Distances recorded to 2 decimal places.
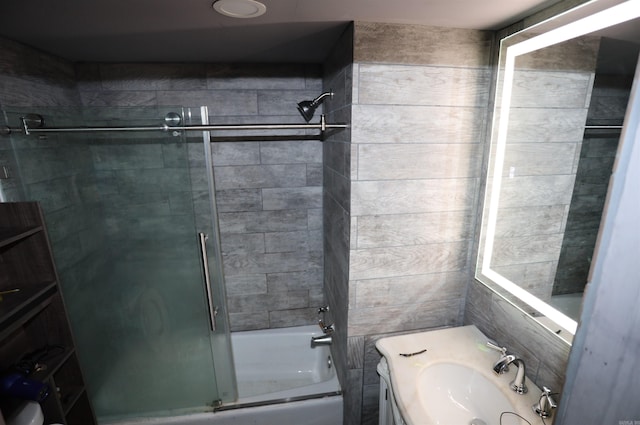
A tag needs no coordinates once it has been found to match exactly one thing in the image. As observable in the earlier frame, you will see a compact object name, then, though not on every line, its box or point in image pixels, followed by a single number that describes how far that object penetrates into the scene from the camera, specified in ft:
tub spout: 6.80
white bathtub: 5.49
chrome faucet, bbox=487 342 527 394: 3.60
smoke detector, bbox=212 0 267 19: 3.40
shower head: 5.54
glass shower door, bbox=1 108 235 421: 4.91
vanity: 3.50
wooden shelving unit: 3.70
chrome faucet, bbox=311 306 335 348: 6.74
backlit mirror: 2.99
